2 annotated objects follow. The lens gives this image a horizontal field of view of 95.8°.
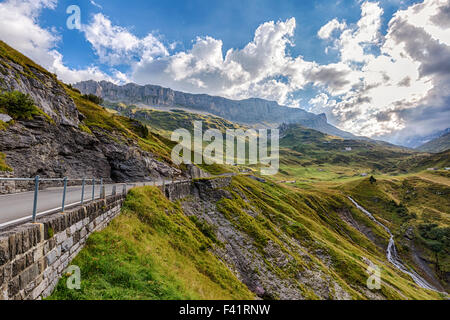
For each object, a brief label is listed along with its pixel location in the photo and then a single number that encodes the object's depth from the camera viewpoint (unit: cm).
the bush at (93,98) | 7560
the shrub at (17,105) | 2684
